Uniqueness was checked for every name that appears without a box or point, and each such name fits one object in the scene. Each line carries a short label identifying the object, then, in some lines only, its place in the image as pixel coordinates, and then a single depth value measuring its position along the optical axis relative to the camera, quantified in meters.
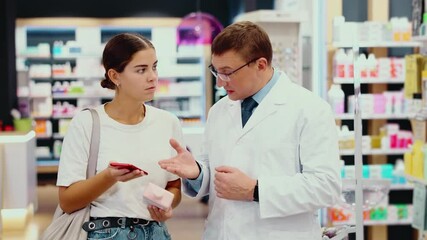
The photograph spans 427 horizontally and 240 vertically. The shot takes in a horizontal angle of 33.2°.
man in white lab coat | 2.41
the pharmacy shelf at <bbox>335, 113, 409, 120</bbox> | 7.71
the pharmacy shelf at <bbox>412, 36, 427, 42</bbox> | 5.40
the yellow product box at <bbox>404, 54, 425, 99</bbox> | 5.60
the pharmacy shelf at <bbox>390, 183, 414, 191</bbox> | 7.88
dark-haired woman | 2.68
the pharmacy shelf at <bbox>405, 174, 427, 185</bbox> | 5.38
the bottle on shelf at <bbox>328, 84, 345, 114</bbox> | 7.51
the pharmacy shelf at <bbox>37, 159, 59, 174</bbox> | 14.19
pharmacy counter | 8.48
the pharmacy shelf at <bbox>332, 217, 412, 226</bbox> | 7.75
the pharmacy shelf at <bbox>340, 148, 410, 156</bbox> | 7.77
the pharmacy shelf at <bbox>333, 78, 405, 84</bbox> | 7.62
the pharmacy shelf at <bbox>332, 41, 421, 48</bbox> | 7.57
